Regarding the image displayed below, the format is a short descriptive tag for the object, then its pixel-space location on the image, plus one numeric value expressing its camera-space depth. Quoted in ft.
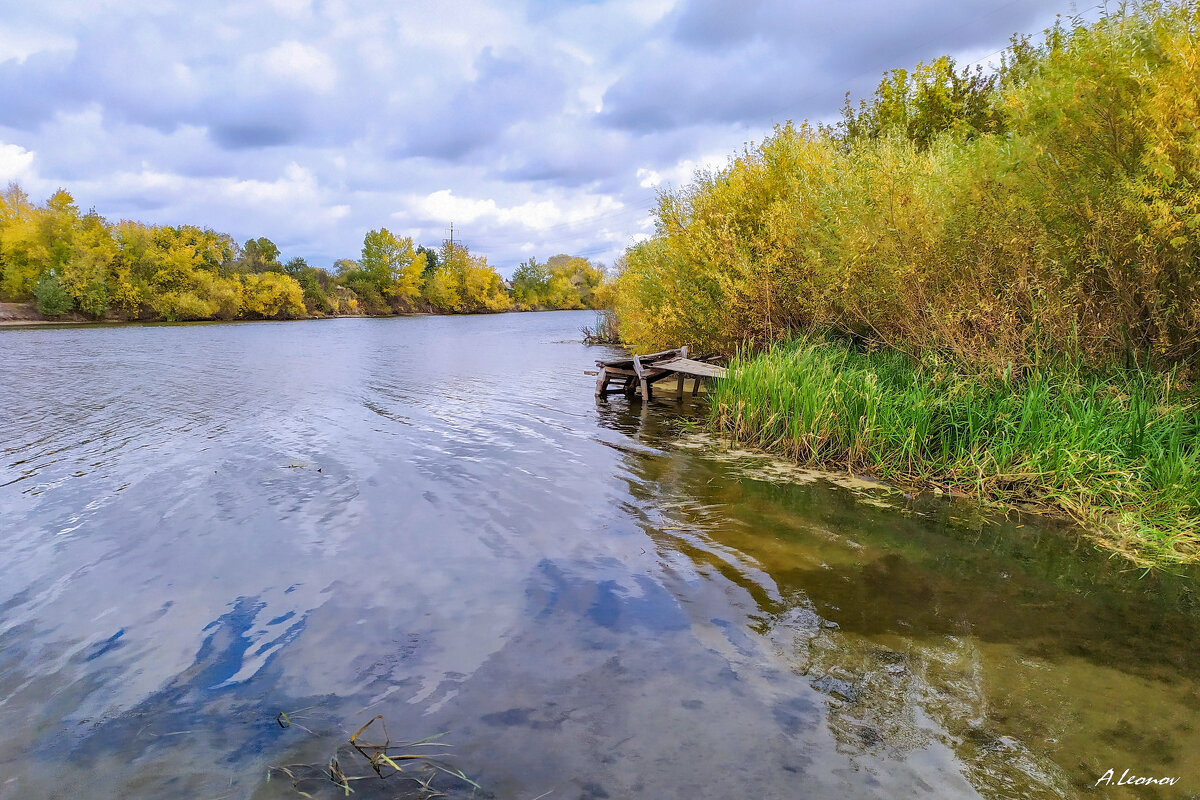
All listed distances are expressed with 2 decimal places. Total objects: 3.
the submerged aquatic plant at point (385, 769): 11.16
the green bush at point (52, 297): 164.25
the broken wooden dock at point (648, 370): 50.26
